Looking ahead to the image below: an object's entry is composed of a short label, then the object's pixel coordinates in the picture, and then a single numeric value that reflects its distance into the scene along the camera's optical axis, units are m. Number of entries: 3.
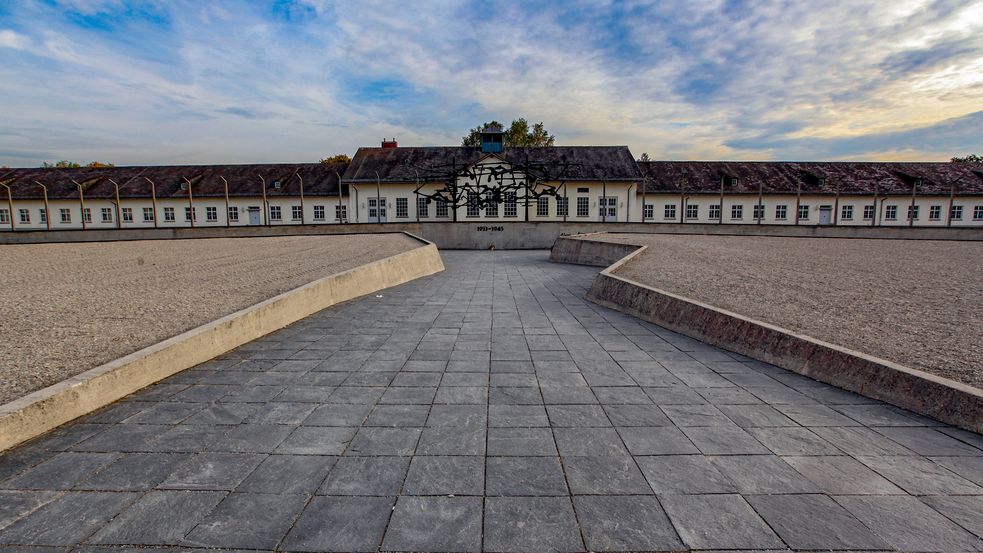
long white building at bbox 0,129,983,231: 39.50
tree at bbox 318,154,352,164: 66.10
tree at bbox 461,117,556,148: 66.69
